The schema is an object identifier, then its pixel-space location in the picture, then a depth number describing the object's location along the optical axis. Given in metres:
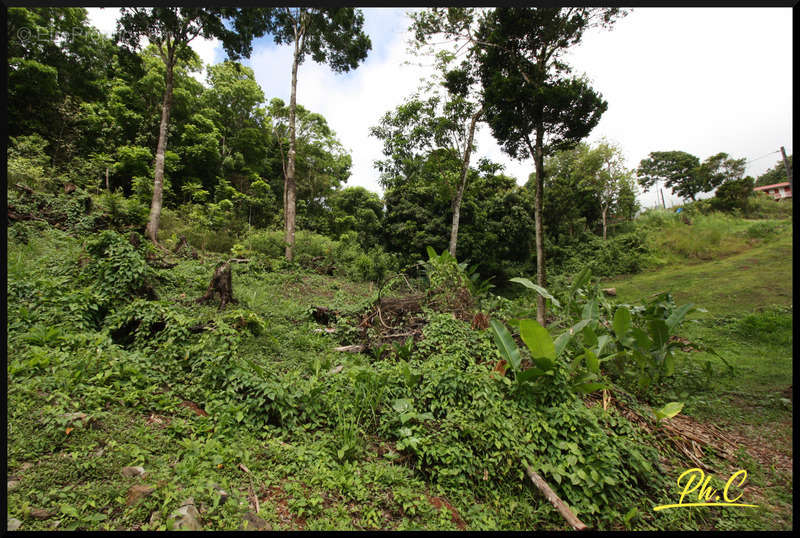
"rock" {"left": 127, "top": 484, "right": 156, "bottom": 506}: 1.46
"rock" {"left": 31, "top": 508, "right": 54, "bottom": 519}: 1.33
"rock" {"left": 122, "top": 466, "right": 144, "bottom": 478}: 1.64
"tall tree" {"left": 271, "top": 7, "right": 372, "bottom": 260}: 9.52
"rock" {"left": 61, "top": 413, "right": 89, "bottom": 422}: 1.86
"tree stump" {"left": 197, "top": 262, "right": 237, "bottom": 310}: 4.64
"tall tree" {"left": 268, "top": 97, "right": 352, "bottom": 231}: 19.05
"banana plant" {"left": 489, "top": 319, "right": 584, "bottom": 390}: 2.38
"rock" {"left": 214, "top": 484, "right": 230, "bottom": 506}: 1.55
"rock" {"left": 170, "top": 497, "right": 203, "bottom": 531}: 1.37
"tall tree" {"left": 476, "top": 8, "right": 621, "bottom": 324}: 5.16
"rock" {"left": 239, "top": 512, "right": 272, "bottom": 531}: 1.46
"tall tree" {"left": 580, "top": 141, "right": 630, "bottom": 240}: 16.42
